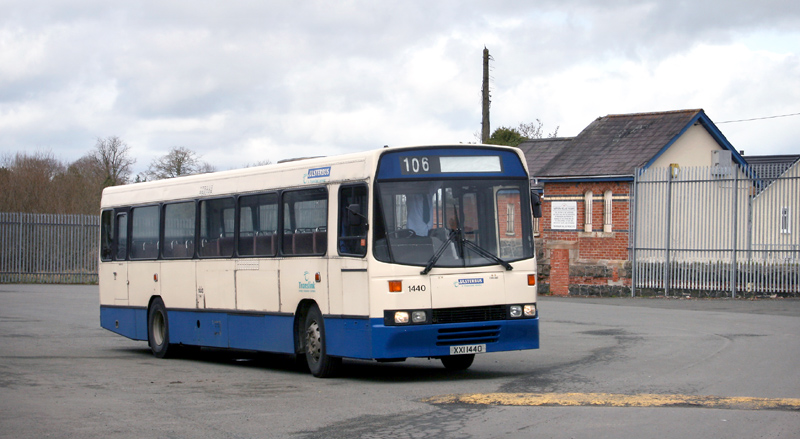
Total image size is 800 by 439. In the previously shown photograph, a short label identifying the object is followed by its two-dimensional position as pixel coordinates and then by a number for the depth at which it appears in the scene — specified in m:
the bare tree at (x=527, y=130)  74.52
